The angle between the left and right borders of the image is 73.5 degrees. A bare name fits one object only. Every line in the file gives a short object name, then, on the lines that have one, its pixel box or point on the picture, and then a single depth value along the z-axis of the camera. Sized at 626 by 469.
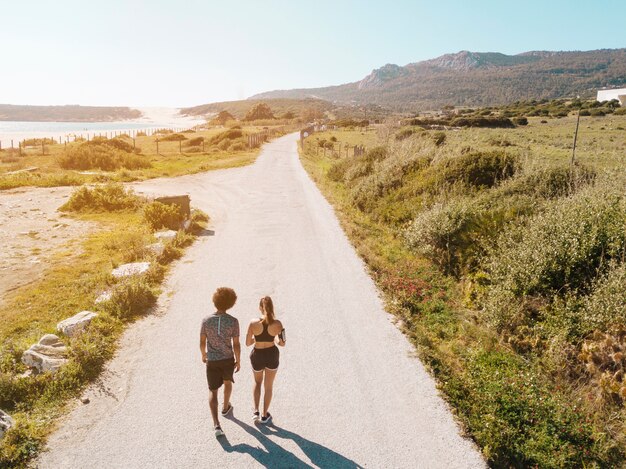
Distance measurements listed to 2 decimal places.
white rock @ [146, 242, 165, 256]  12.06
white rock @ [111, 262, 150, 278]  10.51
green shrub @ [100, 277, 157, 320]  8.66
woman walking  5.25
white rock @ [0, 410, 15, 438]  5.09
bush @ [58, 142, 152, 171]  31.27
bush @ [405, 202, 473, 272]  10.95
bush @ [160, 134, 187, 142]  60.44
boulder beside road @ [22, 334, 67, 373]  6.53
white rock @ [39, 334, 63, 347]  7.18
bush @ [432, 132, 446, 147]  25.45
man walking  5.27
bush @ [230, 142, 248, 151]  46.04
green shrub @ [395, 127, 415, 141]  30.59
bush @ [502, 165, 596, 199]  11.85
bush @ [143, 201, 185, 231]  15.11
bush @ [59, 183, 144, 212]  18.39
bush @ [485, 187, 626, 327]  7.73
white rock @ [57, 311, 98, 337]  7.57
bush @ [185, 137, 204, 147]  53.12
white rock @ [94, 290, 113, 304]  9.00
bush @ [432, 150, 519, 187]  13.87
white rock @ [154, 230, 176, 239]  13.59
